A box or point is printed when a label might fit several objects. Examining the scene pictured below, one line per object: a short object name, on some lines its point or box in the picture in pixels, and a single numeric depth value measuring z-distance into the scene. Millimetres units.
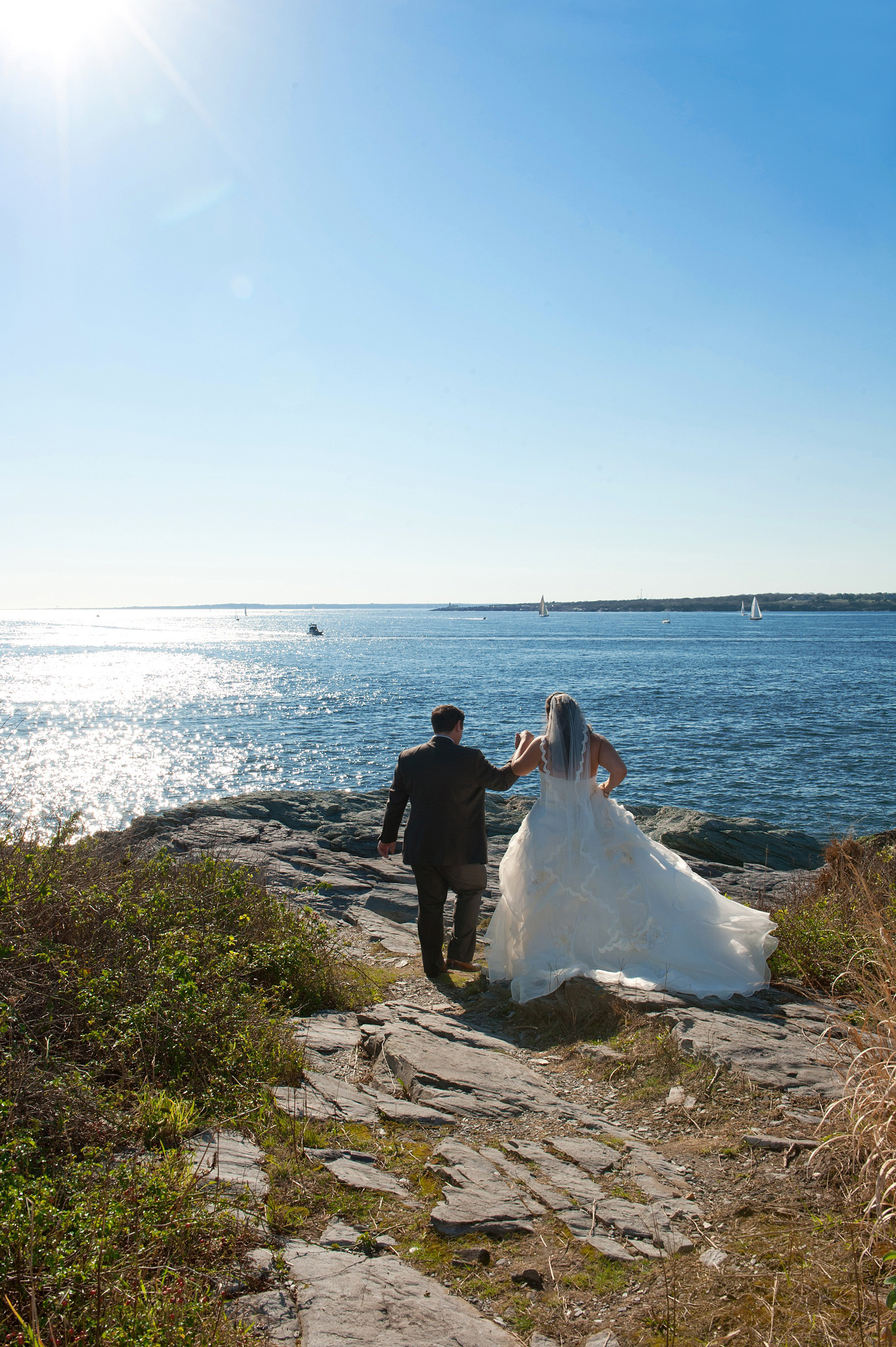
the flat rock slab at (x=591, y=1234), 3523
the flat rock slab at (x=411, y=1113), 4766
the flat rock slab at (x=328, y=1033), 5777
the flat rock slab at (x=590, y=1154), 4293
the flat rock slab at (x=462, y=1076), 4992
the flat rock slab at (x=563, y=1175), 3982
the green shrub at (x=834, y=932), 6438
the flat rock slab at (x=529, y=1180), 3928
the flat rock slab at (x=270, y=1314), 2869
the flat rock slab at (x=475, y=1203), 3729
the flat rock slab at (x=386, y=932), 9266
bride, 6836
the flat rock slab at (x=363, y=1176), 3973
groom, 7500
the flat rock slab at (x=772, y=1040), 4969
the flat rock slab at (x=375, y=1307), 2930
